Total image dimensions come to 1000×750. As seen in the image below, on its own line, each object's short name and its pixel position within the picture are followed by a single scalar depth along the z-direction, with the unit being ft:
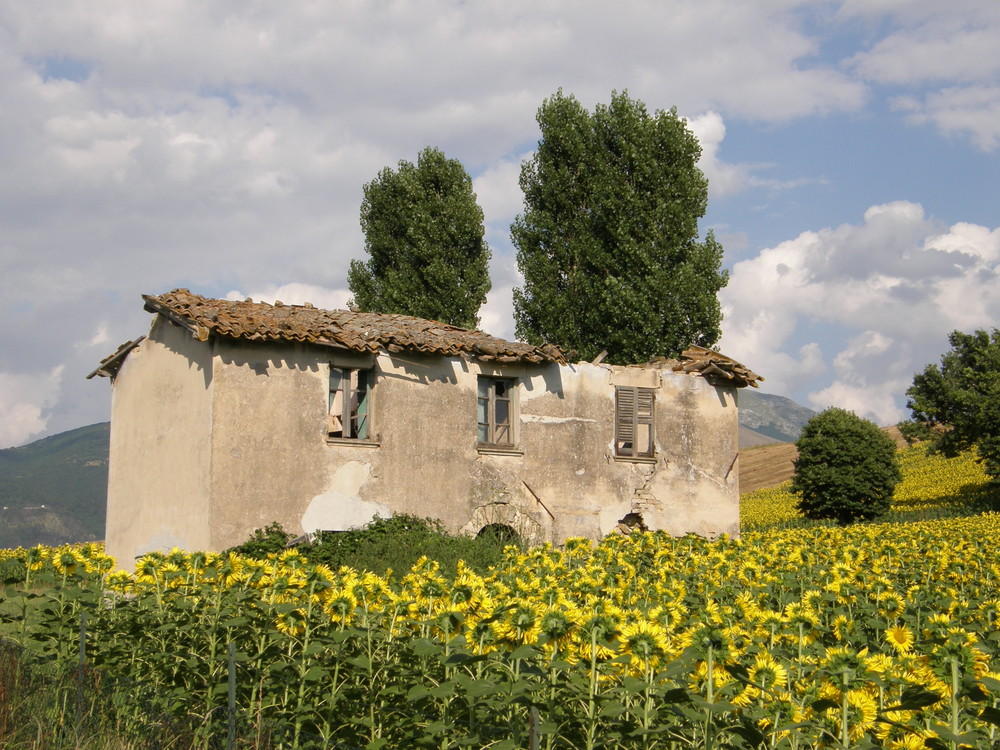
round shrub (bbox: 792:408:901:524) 110.73
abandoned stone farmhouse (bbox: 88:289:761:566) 58.49
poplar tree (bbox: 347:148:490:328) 105.81
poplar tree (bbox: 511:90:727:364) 94.27
